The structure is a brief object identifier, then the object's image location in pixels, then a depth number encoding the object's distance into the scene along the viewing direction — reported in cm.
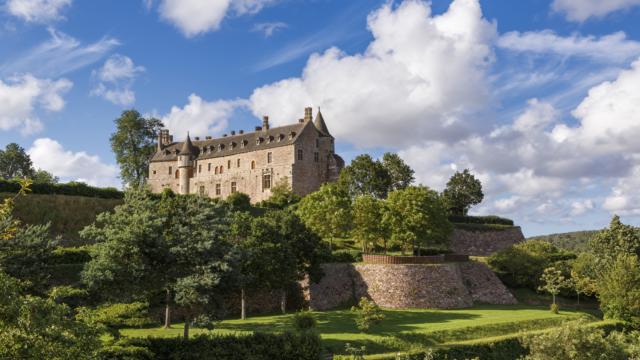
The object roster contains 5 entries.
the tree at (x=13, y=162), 9756
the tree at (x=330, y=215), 5353
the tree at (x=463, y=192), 8162
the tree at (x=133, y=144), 8656
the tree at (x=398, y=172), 7606
